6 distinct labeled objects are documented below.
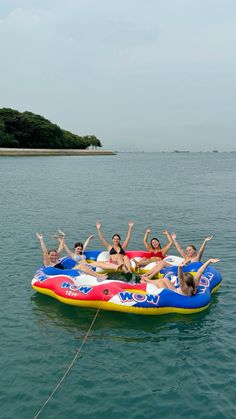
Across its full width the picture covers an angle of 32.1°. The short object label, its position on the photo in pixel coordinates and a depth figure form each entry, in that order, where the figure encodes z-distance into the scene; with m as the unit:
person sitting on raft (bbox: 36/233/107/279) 10.59
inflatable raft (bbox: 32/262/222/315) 8.90
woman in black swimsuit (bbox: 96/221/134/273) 11.57
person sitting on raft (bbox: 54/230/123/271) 11.48
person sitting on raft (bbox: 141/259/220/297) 9.04
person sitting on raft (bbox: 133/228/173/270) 11.81
